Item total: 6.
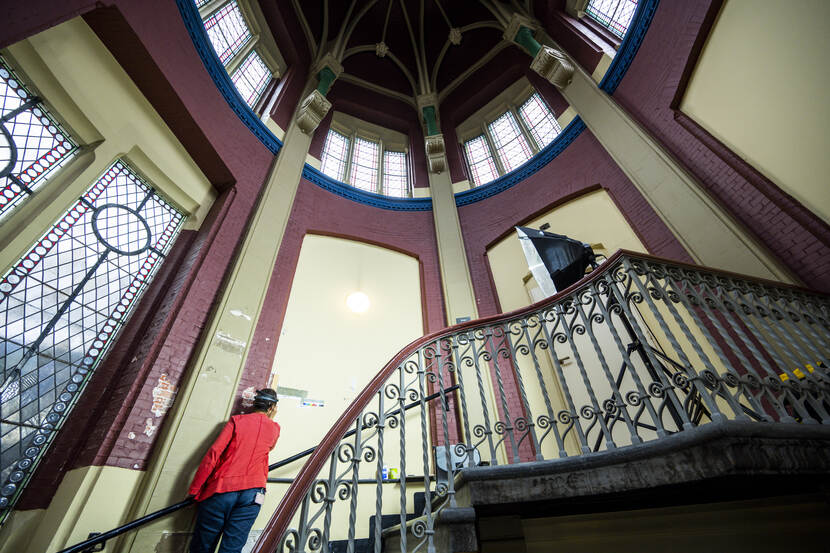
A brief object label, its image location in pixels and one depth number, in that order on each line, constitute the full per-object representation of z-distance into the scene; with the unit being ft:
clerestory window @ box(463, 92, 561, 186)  26.94
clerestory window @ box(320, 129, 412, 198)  28.07
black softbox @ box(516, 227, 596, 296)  12.31
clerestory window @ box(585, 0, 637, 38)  22.16
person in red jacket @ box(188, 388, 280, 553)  9.50
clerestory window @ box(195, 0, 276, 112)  20.54
